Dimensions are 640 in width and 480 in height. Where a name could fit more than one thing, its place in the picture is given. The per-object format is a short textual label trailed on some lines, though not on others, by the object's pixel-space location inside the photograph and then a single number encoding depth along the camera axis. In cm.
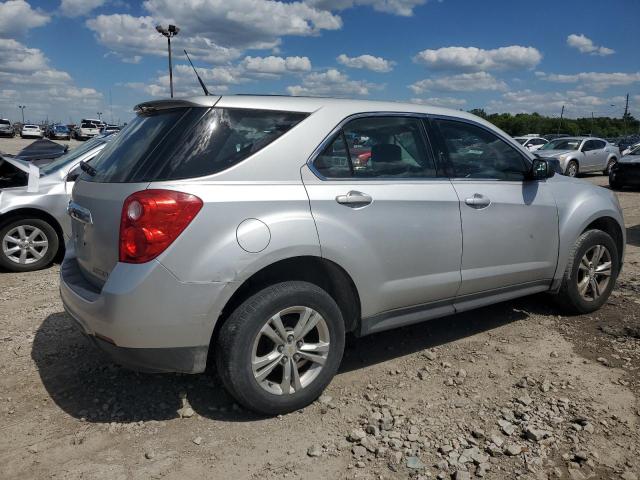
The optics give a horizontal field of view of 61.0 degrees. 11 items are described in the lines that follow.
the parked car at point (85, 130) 5151
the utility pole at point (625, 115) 9550
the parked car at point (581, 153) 1977
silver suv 267
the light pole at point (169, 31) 1541
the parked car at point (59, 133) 5472
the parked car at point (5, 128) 5388
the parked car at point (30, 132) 5538
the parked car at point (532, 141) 2837
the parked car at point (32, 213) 618
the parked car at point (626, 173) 1573
